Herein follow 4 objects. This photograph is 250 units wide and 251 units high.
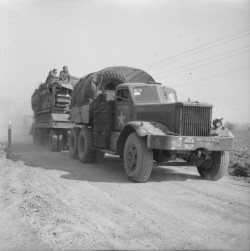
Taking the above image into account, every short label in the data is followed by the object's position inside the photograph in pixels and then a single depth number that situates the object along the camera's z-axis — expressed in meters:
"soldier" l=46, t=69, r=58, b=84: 15.14
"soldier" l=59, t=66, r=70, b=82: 14.22
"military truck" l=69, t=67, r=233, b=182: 6.61
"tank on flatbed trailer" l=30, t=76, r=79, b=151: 13.48
